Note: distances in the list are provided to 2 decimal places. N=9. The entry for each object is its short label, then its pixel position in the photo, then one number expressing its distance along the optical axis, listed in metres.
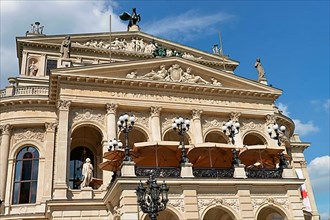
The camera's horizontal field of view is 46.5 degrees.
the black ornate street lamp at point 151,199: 14.24
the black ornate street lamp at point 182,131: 19.87
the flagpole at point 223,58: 39.31
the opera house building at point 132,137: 19.72
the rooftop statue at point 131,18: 41.16
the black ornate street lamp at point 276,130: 22.50
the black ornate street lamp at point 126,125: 18.86
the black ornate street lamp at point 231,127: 21.78
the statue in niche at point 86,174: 24.33
